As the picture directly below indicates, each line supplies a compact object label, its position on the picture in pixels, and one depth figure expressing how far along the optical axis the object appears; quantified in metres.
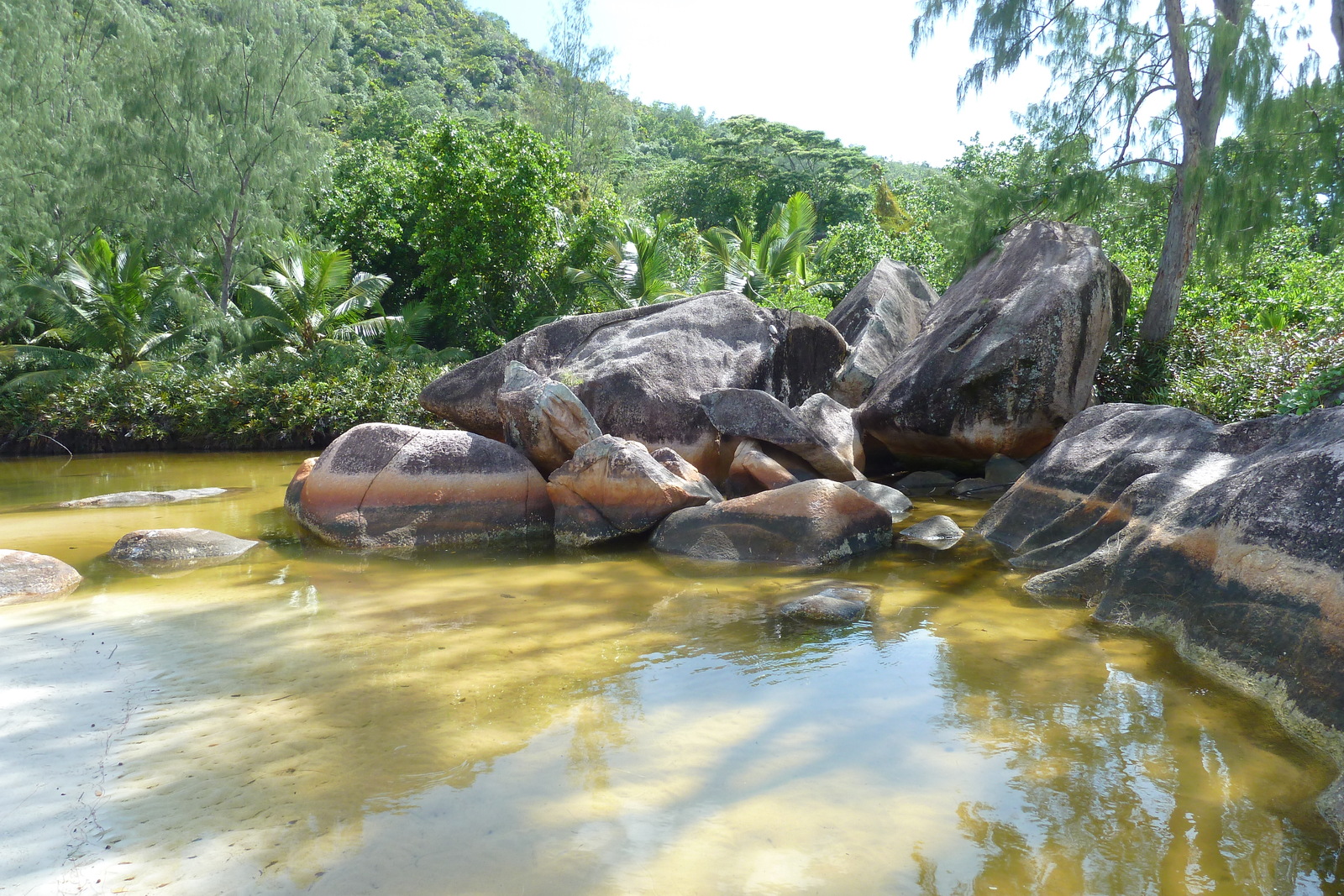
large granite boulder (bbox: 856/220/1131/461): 9.26
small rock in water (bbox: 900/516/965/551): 7.50
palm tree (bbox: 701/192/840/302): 18.30
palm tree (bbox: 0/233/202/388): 17.09
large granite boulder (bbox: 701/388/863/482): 8.64
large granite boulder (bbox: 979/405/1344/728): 3.82
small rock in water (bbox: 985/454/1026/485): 9.82
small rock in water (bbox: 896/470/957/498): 10.16
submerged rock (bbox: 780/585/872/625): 5.45
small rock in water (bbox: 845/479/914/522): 8.33
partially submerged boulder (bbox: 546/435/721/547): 7.52
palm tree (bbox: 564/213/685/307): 18.20
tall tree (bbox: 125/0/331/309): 17.80
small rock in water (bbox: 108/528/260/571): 6.95
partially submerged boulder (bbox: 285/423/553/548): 7.52
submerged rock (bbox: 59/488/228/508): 9.64
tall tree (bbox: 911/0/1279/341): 10.57
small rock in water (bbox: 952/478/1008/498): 9.70
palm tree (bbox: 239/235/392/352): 18.27
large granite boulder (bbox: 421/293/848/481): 9.41
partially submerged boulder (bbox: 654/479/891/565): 6.93
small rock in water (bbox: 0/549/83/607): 5.93
